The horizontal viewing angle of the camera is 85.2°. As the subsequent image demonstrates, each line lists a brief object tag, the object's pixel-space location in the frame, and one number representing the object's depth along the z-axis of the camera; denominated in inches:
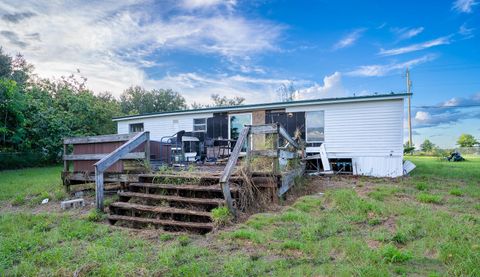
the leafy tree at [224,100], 1454.8
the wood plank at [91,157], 205.6
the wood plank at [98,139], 218.0
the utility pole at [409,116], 1009.8
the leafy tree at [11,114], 462.9
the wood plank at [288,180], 189.8
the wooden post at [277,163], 181.3
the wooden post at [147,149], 206.8
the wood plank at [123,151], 172.4
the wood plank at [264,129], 180.2
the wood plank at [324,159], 388.2
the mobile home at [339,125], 371.6
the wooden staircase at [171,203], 147.8
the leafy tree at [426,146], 1231.2
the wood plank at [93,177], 197.3
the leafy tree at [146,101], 1414.9
